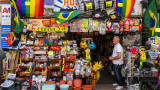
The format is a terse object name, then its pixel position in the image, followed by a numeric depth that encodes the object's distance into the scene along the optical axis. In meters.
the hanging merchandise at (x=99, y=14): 6.43
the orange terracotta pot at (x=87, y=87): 6.00
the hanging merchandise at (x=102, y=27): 6.51
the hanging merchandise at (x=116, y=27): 6.52
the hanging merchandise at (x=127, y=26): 6.51
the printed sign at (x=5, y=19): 7.33
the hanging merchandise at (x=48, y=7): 6.54
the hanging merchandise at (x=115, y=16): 6.52
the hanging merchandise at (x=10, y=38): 6.68
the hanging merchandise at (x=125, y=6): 6.51
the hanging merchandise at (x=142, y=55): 6.30
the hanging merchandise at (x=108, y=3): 6.58
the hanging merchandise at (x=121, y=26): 6.51
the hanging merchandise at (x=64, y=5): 6.77
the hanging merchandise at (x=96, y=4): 6.64
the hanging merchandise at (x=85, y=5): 6.57
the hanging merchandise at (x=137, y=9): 6.77
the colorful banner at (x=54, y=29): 6.54
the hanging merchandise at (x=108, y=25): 6.51
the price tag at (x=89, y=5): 6.57
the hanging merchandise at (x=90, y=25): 6.51
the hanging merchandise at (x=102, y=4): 6.71
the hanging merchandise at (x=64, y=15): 6.33
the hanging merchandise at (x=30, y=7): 6.54
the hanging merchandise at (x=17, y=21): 6.31
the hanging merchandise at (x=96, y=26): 6.54
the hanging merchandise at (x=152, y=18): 6.55
